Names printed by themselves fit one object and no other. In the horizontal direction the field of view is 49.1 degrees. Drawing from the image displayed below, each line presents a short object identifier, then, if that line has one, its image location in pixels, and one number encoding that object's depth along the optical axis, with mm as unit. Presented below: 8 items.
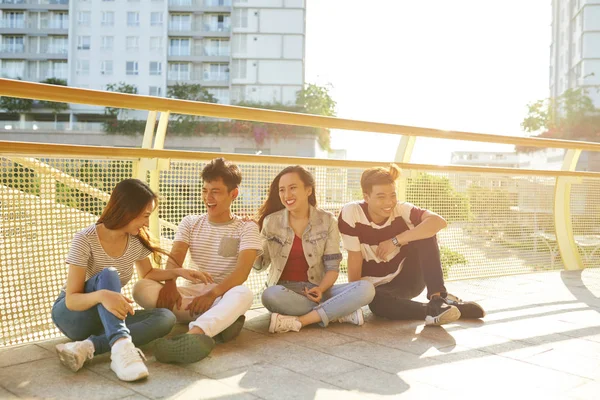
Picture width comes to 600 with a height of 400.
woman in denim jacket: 3701
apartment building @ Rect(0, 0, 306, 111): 54031
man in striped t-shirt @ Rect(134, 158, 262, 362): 3283
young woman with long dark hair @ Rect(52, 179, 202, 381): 2779
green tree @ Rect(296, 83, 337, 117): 45188
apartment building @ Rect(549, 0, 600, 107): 49250
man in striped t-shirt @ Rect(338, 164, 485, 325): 3873
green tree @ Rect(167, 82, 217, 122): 46844
